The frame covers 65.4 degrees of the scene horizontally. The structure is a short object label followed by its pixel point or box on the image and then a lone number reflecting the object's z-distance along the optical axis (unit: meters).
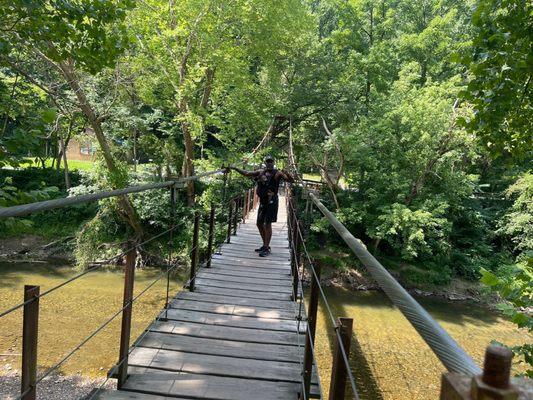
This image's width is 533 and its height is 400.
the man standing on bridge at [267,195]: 5.62
